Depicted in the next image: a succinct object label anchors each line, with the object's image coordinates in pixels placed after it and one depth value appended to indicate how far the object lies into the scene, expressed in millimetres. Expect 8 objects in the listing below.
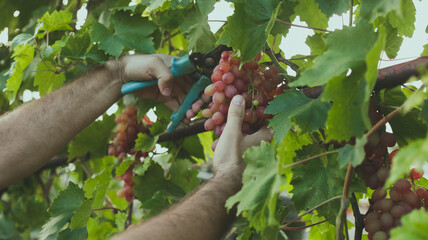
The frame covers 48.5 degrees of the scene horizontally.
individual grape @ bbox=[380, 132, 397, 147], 961
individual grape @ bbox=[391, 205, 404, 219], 855
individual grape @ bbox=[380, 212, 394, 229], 867
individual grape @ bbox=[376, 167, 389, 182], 940
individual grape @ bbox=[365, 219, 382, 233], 893
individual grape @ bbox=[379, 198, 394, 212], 879
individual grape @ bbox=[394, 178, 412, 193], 879
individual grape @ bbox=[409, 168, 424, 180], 1091
